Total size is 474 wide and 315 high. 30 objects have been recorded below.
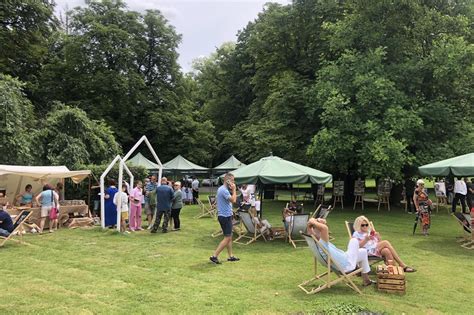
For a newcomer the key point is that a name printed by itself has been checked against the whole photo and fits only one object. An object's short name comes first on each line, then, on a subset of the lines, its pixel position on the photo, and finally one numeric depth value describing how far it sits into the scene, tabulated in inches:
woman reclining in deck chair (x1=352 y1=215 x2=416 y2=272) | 273.7
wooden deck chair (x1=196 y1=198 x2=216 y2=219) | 638.3
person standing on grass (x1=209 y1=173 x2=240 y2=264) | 321.1
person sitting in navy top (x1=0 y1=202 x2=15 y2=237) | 381.7
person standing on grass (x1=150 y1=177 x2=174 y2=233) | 468.8
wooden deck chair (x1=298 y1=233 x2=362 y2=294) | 241.8
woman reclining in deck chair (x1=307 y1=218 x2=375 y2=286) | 246.1
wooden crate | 241.3
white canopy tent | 508.5
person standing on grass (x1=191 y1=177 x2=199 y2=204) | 888.1
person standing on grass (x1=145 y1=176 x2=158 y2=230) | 526.3
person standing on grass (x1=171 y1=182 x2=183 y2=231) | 491.6
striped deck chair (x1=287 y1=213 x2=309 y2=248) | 406.9
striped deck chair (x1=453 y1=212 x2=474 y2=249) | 390.6
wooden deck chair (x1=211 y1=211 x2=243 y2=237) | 461.9
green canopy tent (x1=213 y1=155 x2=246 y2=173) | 1057.5
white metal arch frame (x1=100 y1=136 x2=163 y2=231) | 485.2
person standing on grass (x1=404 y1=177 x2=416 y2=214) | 713.0
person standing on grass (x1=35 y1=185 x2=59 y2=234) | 484.4
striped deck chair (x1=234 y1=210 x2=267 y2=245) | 419.5
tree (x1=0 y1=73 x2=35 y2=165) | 635.5
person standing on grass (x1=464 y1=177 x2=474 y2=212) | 553.7
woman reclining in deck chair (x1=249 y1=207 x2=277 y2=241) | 425.5
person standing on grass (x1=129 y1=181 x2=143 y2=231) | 500.1
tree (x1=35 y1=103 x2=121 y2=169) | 752.3
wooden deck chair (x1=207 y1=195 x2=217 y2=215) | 651.5
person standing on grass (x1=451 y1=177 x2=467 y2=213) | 621.0
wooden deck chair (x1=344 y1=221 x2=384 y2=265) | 279.4
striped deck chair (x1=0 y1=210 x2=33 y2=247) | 381.4
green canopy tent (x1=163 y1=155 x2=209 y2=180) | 1001.2
